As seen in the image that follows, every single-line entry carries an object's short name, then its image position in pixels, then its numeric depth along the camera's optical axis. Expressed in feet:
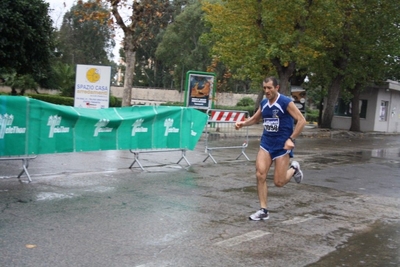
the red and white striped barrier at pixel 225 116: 48.43
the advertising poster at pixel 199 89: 78.54
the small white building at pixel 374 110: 121.08
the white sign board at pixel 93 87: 64.69
